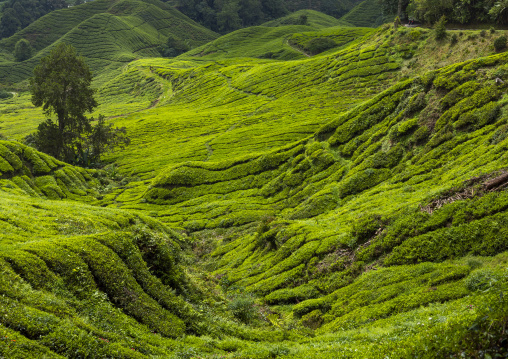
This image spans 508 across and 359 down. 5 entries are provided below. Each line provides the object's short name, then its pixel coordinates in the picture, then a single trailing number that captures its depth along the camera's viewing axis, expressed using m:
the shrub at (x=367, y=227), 25.41
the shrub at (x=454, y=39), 81.75
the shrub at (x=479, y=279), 14.98
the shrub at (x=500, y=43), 63.16
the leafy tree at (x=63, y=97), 82.25
